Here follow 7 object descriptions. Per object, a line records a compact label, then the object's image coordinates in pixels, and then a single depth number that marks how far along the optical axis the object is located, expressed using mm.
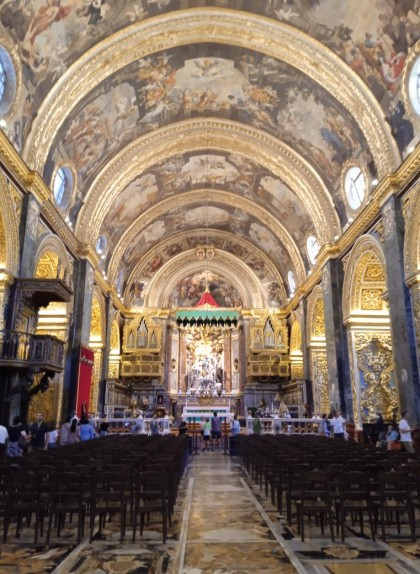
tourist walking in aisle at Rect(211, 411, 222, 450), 17594
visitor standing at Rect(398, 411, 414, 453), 10438
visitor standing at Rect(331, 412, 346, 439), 14641
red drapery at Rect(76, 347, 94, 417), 16359
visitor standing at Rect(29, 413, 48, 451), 11695
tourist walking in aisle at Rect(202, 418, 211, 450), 17859
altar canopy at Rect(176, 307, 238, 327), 23891
